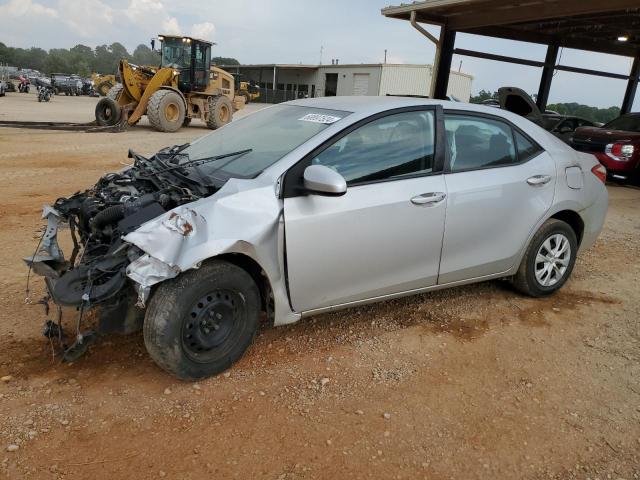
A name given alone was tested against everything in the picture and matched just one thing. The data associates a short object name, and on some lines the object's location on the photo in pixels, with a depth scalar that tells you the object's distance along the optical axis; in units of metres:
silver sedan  2.71
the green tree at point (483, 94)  36.98
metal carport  10.19
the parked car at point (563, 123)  13.95
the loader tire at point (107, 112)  15.27
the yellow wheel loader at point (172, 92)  15.35
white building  38.34
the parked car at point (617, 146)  10.04
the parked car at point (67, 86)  41.47
